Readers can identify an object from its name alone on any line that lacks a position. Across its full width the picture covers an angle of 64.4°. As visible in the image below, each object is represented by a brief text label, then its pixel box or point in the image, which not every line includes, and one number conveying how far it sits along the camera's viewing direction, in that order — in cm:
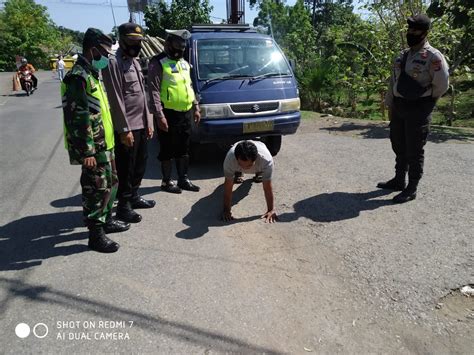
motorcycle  1659
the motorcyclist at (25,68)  1694
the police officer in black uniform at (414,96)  398
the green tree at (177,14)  2555
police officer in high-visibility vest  443
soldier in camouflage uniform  299
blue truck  530
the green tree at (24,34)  3556
